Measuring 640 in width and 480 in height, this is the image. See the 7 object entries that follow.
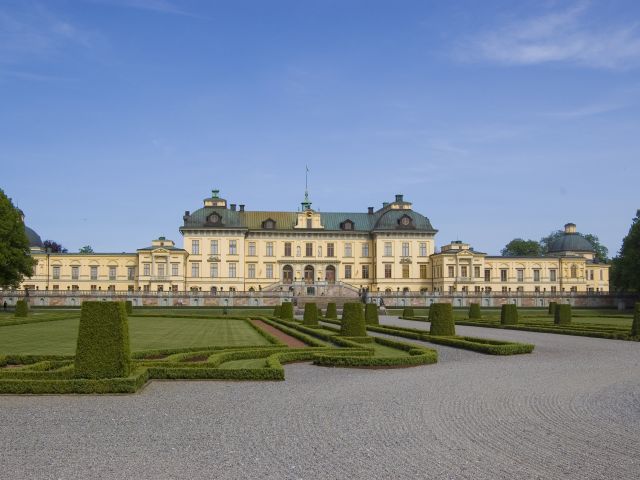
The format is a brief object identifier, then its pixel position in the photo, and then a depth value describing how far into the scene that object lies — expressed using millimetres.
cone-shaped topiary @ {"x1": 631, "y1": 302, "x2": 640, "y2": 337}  23559
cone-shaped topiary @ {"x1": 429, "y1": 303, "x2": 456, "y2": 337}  23594
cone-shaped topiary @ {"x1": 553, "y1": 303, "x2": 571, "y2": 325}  32438
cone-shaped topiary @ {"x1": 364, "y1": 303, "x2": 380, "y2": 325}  33656
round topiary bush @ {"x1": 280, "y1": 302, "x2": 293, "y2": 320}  37812
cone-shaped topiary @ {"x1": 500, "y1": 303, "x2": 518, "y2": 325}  33359
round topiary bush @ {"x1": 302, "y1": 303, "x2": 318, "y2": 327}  31734
